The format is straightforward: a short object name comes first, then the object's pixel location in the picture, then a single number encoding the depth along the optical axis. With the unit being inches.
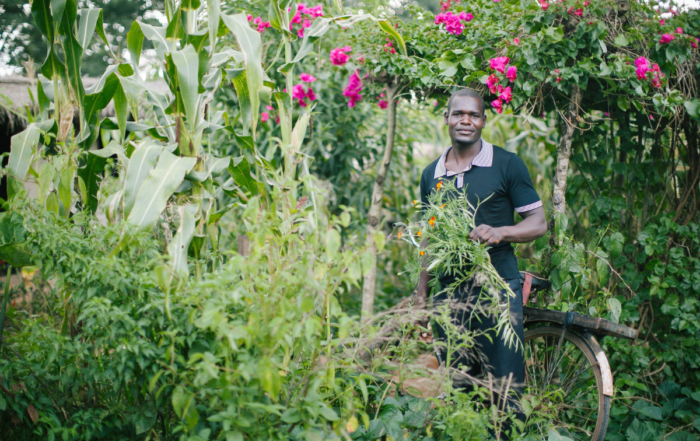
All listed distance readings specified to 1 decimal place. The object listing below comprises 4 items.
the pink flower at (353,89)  129.1
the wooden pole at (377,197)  130.2
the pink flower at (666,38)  90.2
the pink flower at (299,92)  137.0
